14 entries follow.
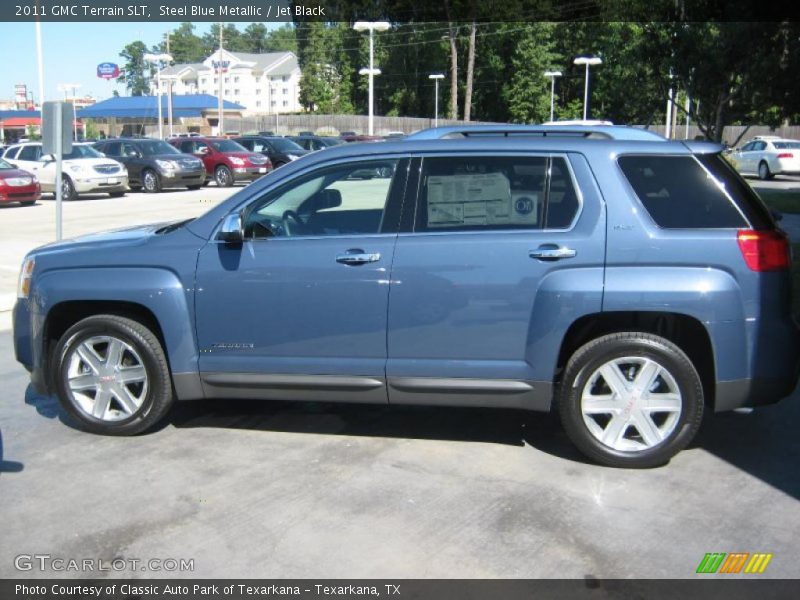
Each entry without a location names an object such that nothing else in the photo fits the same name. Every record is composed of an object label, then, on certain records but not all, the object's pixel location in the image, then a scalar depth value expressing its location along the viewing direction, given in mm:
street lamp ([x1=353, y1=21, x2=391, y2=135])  29391
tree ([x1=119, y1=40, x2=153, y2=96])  151438
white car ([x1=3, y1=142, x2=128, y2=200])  23344
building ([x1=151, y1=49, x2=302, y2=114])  115000
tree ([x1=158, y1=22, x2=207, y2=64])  154875
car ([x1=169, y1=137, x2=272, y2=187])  27891
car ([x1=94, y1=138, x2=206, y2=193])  25719
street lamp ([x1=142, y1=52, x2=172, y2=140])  49131
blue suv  4672
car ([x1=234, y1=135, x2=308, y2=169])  29922
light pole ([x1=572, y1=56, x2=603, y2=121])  40938
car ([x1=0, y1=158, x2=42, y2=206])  20969
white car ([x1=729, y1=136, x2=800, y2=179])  31016
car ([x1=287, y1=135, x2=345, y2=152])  32531
